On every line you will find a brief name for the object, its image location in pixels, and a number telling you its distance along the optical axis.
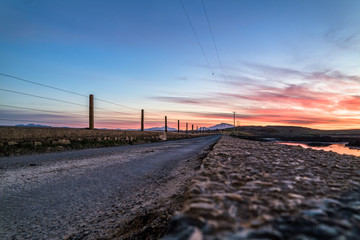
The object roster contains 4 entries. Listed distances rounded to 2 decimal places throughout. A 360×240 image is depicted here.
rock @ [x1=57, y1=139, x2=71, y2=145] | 8.92
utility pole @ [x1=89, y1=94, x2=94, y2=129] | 12.37
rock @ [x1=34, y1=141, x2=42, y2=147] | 7.90
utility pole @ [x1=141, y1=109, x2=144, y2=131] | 22.46
